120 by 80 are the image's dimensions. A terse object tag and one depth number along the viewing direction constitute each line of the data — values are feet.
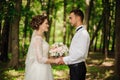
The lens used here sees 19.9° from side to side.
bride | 26.30
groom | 23.57
